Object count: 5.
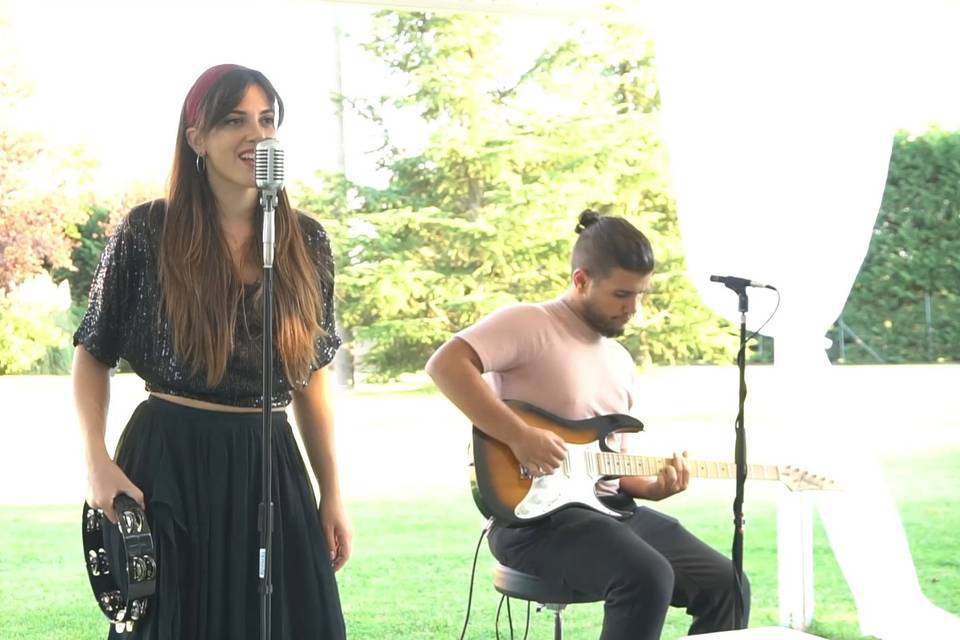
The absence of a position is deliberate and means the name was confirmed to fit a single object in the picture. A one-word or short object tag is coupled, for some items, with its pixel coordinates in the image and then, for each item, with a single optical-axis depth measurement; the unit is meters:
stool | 2.82
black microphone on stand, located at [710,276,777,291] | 2.93
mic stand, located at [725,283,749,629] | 2.91
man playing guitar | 2.77
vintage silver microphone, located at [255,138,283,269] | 2.01
